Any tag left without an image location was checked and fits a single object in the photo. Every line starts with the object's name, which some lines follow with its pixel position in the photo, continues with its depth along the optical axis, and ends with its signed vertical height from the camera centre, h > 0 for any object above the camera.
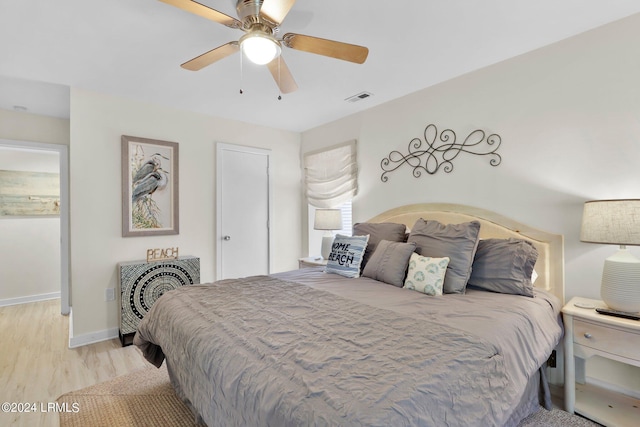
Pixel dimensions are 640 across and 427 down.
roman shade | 3.93 +0.52
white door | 4.04 +0.06
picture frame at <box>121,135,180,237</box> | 3.37 +0.33
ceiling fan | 1.58 +1.01
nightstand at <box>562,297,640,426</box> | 1.72 -0.80
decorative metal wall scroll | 2.68 +0.59
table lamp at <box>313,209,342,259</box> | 3.81 -0.10
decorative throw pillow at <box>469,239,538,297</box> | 2.09 -0.37
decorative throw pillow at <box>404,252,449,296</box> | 2.17 -0.43
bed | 1.00 -0.55
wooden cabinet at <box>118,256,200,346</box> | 3.12 -0.69
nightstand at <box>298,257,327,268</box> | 3.67 -0.56
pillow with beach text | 2.76 -0.37
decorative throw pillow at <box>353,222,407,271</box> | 2.90 -0.18
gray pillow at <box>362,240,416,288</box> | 2.41 -0.39
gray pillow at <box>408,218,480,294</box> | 2.19 -0.25
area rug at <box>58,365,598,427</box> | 1.91 -1.25
